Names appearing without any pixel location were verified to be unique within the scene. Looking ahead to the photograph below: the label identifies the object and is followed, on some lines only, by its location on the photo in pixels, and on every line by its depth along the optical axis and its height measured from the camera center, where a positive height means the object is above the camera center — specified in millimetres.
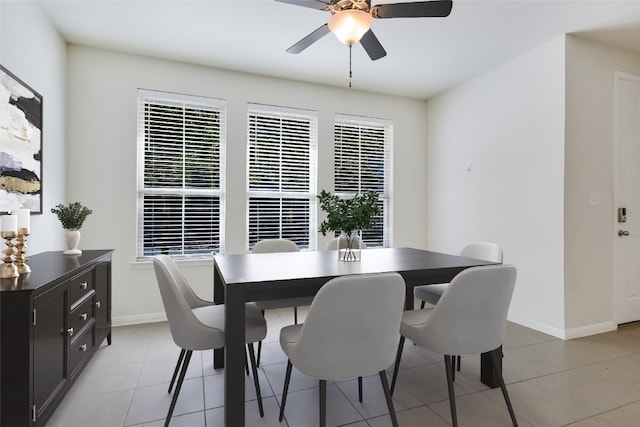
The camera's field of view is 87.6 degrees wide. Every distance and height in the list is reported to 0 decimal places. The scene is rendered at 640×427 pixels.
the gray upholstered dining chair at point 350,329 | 1386 -498
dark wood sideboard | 1546 -661
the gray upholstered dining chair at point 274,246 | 3047 -305
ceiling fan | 1876 +1184
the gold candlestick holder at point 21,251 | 1890 -229
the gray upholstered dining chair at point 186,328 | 1704 -626
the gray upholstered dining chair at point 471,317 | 1636 -518
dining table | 1523 -320
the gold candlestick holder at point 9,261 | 1753 -271
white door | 3344 +183
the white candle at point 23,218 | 1934 -38
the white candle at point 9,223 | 1802 -63
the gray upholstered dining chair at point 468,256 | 2600 -341
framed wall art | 2129 +466
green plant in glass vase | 2105 +12
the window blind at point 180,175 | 3576 +422
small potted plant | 2666 -74
